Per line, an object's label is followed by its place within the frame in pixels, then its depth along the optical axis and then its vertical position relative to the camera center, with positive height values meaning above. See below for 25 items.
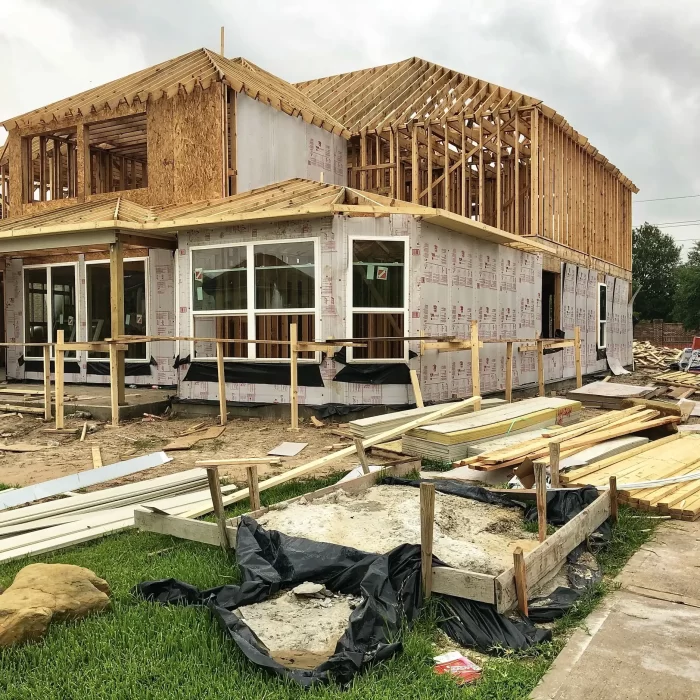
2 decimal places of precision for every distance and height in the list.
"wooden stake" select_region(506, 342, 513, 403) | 12.42 -0.95
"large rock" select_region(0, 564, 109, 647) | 3.35 -1.50
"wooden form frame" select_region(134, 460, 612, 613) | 3.62 -1.47
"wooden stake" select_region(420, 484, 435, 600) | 3.76 -1.23
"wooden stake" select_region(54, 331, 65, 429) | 10.23 -0.92
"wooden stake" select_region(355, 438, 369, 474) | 6.12 -1.23
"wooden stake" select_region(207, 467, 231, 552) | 4.55 -1.26
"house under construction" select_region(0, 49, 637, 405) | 11.09 +1.62
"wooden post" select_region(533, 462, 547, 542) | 4.53 -1.20
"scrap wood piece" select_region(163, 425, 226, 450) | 9.02 -1.69
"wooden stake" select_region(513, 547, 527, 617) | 3.68 -1.43
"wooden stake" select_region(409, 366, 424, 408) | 10.50 -1.07
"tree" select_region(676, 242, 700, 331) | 43.31 +1.43
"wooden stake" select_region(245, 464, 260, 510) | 5.15 -1.29
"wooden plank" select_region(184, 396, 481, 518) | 5.64 -1.37
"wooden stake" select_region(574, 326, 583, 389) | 14.45 -0.73
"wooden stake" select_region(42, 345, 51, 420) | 10.80 -1.04
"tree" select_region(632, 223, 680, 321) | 51.72 +3.82
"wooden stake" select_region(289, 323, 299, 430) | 10.18 -0.98
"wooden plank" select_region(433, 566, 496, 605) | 3.60 -1.45
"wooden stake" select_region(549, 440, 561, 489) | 5.15 -1.16
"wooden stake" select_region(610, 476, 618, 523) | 5.30 -1.44
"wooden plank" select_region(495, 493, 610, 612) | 3.62 -1.45
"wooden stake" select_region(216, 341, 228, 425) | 10.78 -1.01
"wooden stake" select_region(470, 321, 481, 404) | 10.73 -0.60
